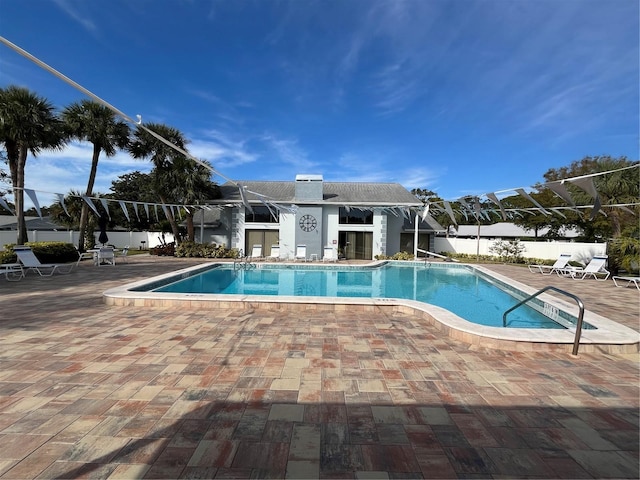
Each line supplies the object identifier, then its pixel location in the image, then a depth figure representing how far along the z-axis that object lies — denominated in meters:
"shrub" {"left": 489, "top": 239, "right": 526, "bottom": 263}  18.45
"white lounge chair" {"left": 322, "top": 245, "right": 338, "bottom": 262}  17.02
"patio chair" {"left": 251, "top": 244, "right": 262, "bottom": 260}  17.84
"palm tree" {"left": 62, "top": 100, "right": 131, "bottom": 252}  15.97
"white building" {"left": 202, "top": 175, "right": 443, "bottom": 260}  18.62
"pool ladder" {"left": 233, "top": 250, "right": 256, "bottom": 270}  14.27
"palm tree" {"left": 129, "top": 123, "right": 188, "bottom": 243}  18.17
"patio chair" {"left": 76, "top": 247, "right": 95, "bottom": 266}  16.45
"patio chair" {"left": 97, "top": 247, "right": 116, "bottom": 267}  13.34
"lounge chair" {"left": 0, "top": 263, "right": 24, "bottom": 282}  9.50
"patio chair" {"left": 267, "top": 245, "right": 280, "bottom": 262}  17.77
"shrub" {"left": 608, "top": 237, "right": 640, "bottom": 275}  10.75
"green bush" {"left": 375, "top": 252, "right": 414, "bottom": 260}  17.93
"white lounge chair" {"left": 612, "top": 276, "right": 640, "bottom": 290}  9.22
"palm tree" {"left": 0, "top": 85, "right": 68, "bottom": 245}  12.66
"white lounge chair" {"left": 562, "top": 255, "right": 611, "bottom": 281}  11.45
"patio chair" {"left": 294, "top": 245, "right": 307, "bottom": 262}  18.06
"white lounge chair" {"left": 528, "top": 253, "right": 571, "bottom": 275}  12.81
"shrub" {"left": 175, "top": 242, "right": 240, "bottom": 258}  18.08
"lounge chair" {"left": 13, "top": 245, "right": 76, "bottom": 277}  10.05
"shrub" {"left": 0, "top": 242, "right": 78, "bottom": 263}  12.04
